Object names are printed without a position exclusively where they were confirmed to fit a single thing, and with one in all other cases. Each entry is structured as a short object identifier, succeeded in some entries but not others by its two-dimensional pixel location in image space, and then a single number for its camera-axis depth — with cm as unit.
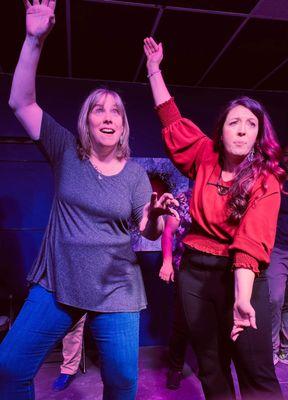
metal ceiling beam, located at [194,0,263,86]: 287
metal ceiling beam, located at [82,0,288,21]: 266
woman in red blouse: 138
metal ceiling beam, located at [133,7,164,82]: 278
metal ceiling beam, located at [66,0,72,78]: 273
